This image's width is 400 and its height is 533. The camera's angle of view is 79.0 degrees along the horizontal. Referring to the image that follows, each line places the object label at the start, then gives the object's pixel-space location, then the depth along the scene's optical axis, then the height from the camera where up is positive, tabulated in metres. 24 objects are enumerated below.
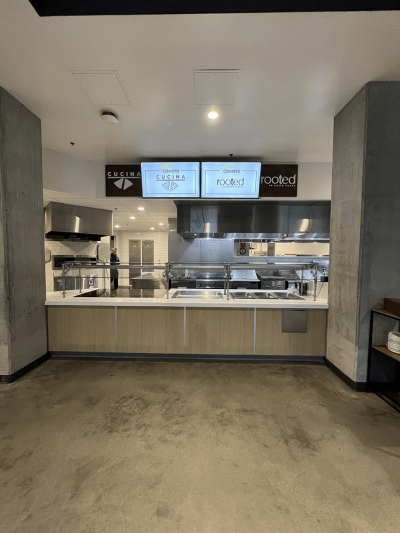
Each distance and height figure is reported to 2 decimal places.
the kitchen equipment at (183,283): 5.97 -0.72
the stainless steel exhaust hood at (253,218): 5.12 +0.77
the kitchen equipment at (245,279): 5.89 -0.62
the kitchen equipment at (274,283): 6.05 -0.70
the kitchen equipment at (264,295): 3.46 -0.61
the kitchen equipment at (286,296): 3.45 -0.60
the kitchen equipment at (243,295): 3.42 -0.61
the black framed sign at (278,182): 4.11 +1.23
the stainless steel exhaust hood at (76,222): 4.75 +0.64
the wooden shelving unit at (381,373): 2.46 -1.20
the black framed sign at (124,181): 4.20 +1.25
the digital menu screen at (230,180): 3.83 +1.18
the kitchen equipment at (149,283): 5.59 -0.73
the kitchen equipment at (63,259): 5.32 -0.15
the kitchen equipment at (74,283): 4.36 -0.59
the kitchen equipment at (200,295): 3.45 -0.61
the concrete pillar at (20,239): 2.56 +0.14
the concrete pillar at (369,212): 2.40 +0.45
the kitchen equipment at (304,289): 3.56 -0.50
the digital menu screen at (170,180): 3.84 +1.18
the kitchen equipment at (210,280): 5.94 -0.64
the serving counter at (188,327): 3.13 -0.97
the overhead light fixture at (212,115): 2.86 +1.67
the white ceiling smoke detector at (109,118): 2.85 +1.61
